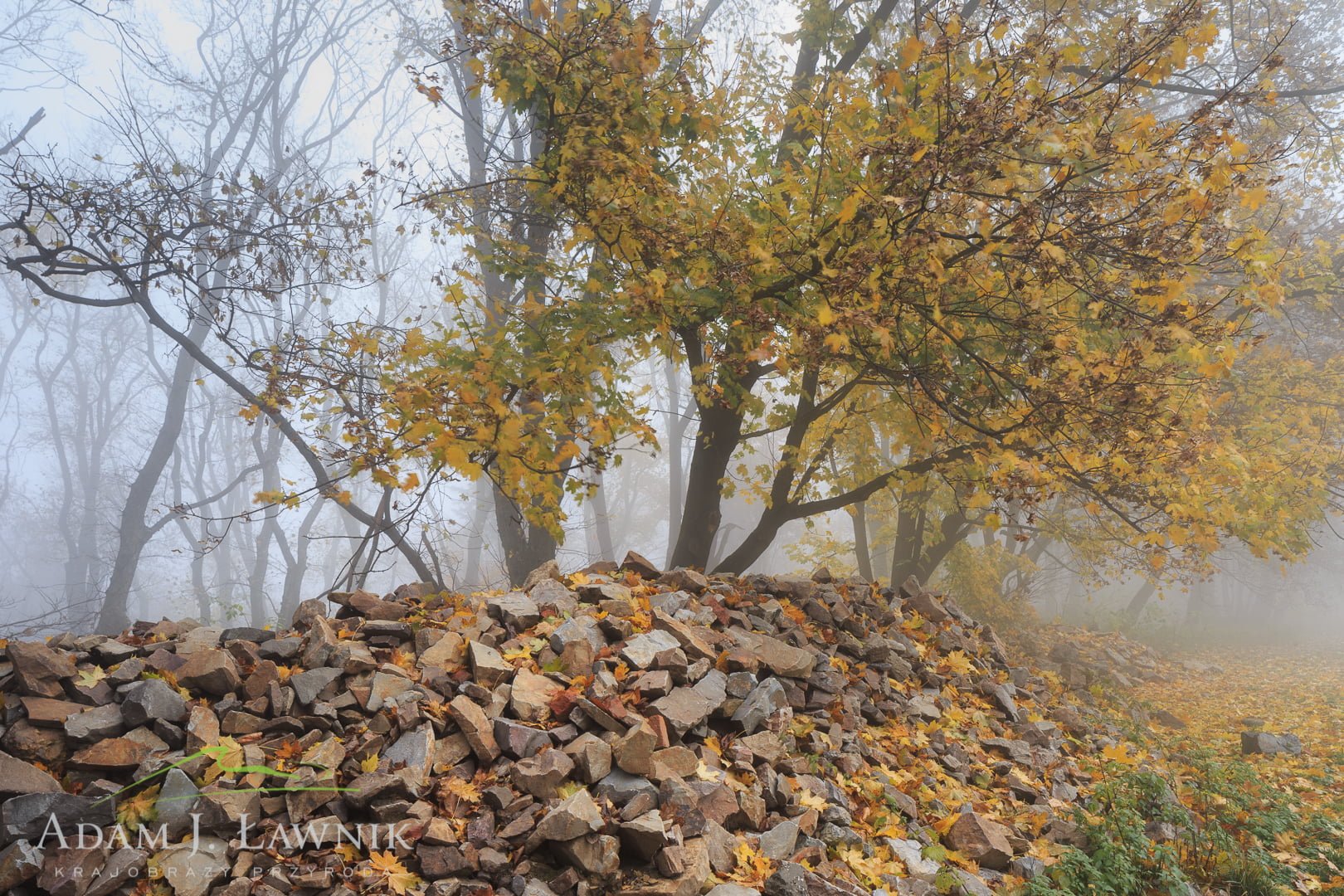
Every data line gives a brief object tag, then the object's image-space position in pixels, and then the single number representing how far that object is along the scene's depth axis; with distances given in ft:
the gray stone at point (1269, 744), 22.44
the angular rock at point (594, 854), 9.87
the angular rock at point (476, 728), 11.47
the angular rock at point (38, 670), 11.04
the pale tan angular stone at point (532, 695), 12.37
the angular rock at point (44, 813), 9.13
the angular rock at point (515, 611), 15.23
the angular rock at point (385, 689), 12.07
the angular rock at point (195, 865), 9.02
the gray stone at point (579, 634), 14.29
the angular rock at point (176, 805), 9.64
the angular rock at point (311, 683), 12.09
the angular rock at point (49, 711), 10.46
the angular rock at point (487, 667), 13.09
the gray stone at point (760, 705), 13.99
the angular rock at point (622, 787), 10.93
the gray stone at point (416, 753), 10.85
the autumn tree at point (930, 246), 12.73
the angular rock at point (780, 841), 11.10
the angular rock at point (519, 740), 11.62
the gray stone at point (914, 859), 11.59
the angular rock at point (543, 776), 10.78
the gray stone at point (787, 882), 10.17
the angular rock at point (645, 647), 14.12
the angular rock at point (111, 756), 10.08
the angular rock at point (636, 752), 11.38
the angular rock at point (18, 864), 8.85
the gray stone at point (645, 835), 10.04
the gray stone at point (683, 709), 12.87
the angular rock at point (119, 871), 8.89
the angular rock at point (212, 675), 11.92
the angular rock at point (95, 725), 10.46
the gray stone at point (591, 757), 11.21
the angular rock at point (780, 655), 16.08
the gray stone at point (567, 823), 9.91
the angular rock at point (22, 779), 9.41
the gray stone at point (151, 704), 10.86
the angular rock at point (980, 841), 12.36
